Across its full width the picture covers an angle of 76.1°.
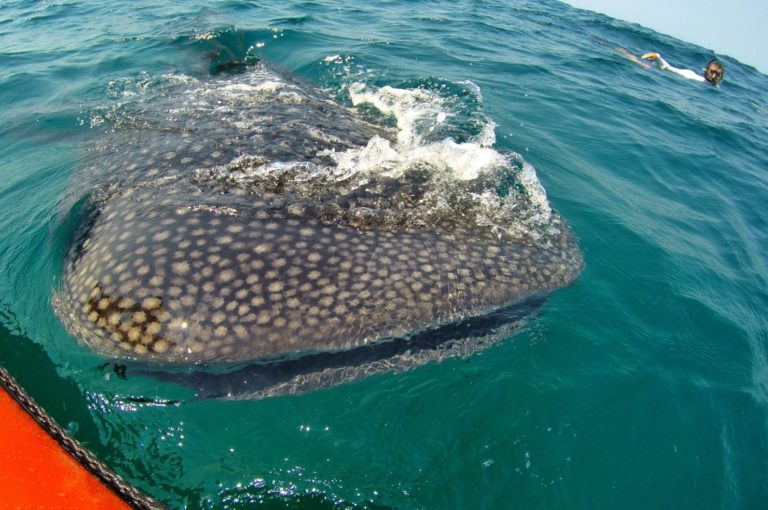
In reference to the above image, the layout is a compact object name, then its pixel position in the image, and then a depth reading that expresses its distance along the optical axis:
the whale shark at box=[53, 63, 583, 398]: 3.04
